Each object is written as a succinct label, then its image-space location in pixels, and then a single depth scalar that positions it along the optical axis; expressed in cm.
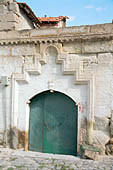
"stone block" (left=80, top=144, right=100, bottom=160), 497
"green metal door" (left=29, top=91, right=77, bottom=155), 574
